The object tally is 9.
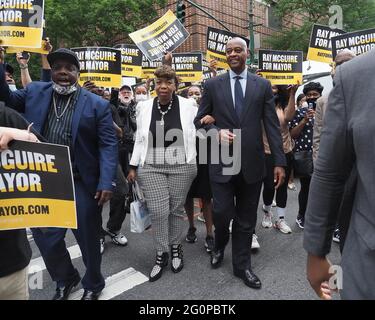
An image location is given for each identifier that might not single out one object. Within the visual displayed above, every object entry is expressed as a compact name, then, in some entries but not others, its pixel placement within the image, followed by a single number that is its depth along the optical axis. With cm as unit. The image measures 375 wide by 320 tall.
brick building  1986
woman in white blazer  342
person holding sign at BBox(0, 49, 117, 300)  278
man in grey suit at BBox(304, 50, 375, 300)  109
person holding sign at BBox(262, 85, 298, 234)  434
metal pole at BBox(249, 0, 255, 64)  1489
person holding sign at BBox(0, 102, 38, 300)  168
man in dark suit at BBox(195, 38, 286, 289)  310
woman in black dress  404
